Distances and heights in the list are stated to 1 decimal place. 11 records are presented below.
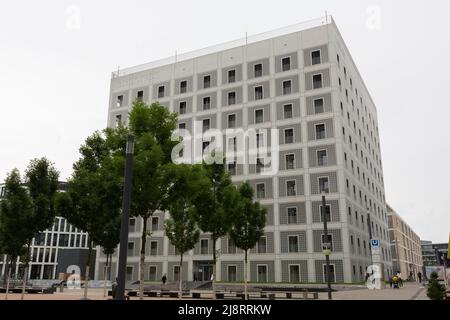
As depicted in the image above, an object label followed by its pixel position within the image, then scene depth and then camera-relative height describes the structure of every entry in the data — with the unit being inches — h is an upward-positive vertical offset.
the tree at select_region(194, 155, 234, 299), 1005.2 +181.1
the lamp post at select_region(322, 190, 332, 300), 937.3 +72.7
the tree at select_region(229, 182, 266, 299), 1193.7 +153.1
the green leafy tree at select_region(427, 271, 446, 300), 828.1 -17.0
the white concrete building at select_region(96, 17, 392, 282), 1691.7 +595.8
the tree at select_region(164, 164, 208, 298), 749.3 +177.6
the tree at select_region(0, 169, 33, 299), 915.4 +125.9
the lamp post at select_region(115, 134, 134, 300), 430.6 +45.5
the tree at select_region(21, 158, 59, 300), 938.7 +196.4
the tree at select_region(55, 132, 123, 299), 877.2 +173.0
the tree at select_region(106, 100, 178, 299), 724.0 +226.2
